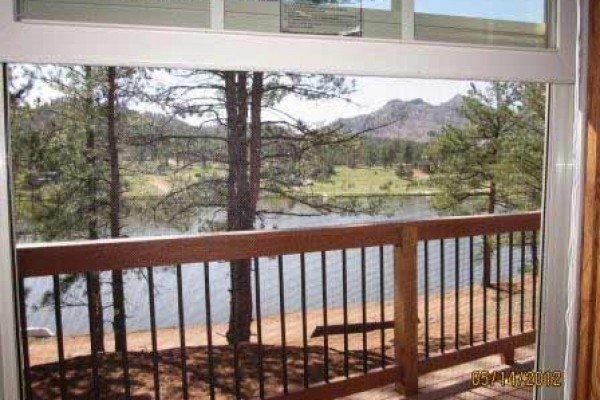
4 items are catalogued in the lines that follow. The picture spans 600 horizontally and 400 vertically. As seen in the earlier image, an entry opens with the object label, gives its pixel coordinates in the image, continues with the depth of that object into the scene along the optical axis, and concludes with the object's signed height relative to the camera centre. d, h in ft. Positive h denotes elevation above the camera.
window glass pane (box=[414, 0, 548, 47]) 3.82 +1.28
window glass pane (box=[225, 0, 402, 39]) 3.34 +1.17
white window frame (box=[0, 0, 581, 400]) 2.89 +0.79
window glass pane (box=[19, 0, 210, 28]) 2.90 +1.07
